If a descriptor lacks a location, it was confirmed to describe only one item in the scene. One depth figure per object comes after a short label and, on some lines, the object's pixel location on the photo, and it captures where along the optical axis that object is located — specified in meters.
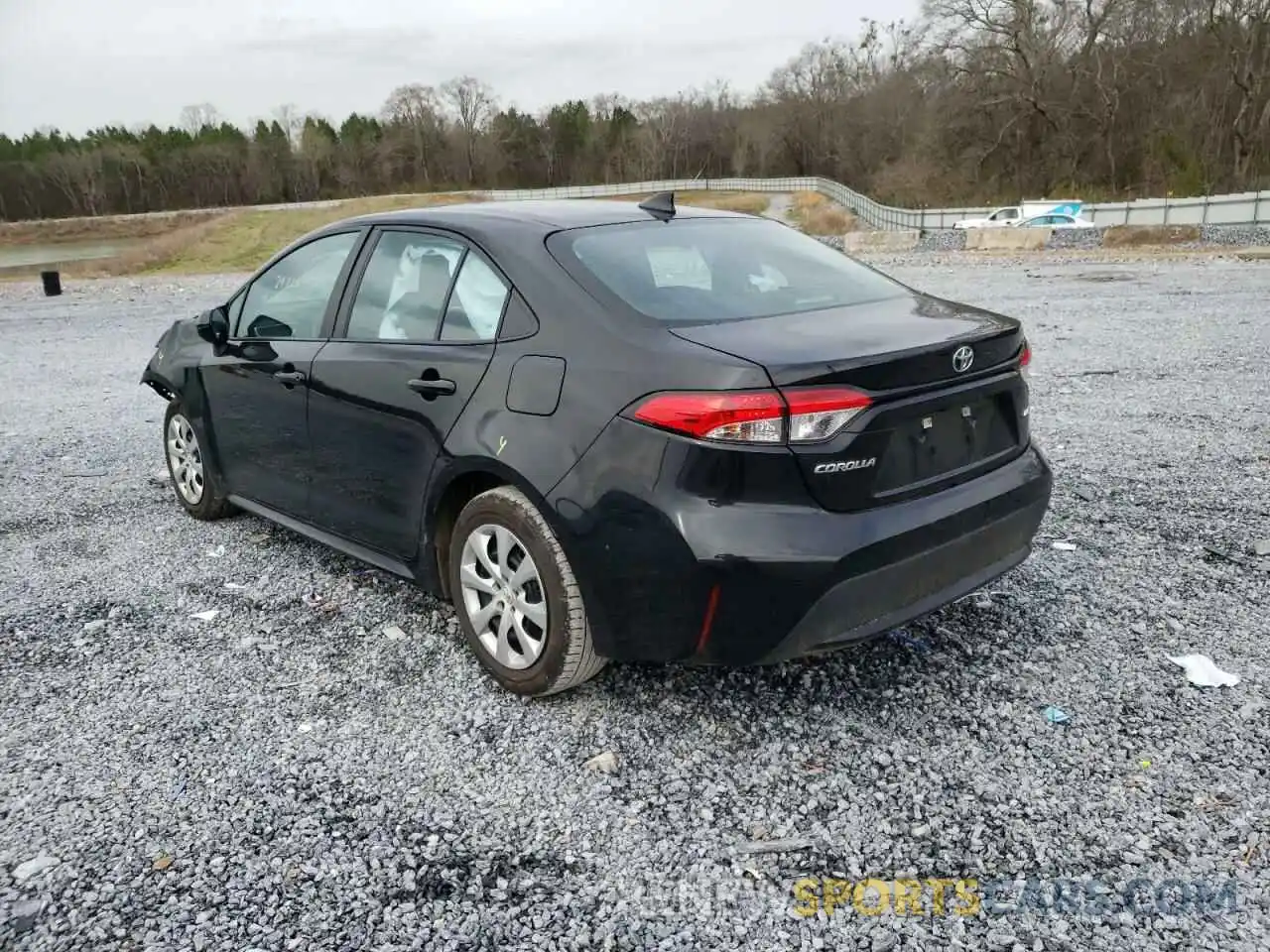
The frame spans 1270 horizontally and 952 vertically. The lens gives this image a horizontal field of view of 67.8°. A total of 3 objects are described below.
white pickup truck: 32.12
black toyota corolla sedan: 2.72
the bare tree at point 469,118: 115.88
